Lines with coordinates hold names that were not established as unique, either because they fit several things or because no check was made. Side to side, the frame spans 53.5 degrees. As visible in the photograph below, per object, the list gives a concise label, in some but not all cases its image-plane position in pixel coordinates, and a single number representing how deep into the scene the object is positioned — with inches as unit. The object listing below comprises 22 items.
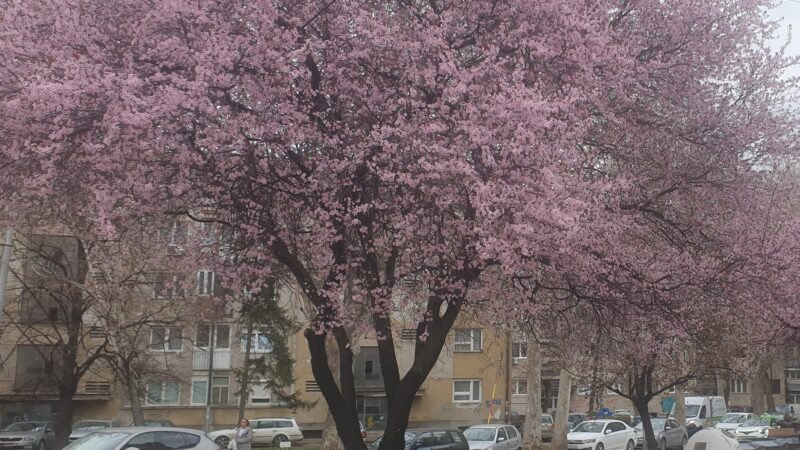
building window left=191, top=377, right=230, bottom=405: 1748.3
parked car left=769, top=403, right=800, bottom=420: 1994.6
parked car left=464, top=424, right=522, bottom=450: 1037.8
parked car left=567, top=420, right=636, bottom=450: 1252.5
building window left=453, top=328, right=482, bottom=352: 1914.4
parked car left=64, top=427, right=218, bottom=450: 500.4
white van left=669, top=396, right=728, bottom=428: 1952.5
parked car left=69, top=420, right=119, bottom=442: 1293.8
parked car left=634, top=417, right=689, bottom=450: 1353.3
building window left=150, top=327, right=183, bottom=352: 1087.6
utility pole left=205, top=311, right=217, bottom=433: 1262.1
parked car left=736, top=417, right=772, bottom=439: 1480.1
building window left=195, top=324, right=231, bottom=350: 1702.1
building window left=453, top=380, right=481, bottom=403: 1903.3
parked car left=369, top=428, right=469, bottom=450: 832.3
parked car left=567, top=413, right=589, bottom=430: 1827.0
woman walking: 788.6
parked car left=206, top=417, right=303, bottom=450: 1596.5
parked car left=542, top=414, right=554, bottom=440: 1806.1
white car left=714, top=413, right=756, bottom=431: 1640.0
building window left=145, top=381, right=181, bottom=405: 1678.2
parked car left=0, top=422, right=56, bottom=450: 1283.2
